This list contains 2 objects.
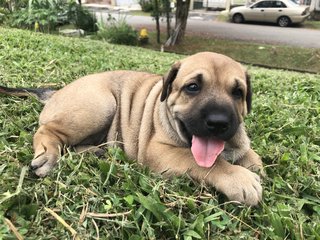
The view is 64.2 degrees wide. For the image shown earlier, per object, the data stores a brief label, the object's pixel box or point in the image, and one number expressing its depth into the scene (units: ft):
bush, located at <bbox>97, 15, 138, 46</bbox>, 35.83
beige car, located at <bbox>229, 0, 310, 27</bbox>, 57.32
